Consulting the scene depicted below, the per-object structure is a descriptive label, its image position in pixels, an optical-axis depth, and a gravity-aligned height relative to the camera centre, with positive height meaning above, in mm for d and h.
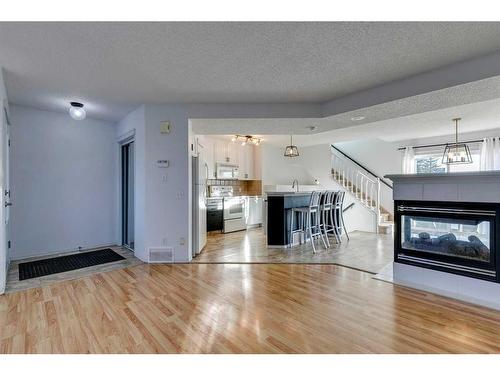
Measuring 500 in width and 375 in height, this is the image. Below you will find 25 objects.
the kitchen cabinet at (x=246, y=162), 7281 +777
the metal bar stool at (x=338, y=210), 5316 -504
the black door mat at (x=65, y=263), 3330 -1139
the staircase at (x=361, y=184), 6336 +114
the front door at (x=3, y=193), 2646 -59
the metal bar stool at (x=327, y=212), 4992 -532
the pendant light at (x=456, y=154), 5027 +738
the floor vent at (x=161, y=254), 3797 -1023
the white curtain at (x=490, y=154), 5363 +753
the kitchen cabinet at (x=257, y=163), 7414 +758
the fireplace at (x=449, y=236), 2500 -553
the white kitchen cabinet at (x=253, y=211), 6871 -656
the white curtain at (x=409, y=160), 6609 +736
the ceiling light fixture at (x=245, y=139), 6414 +1322
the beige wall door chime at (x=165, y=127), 3793 +933
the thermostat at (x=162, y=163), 3789 +378
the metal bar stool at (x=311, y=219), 4588 -639
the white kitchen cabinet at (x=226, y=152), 6680 +1006
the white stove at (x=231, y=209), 6277 -546
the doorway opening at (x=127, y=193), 4762 -105
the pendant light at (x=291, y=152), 5719 +833
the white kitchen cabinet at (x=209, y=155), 6328 +857
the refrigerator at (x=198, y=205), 4146 -297
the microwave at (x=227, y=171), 6627 +448
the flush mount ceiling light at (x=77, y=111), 3691 +1147
